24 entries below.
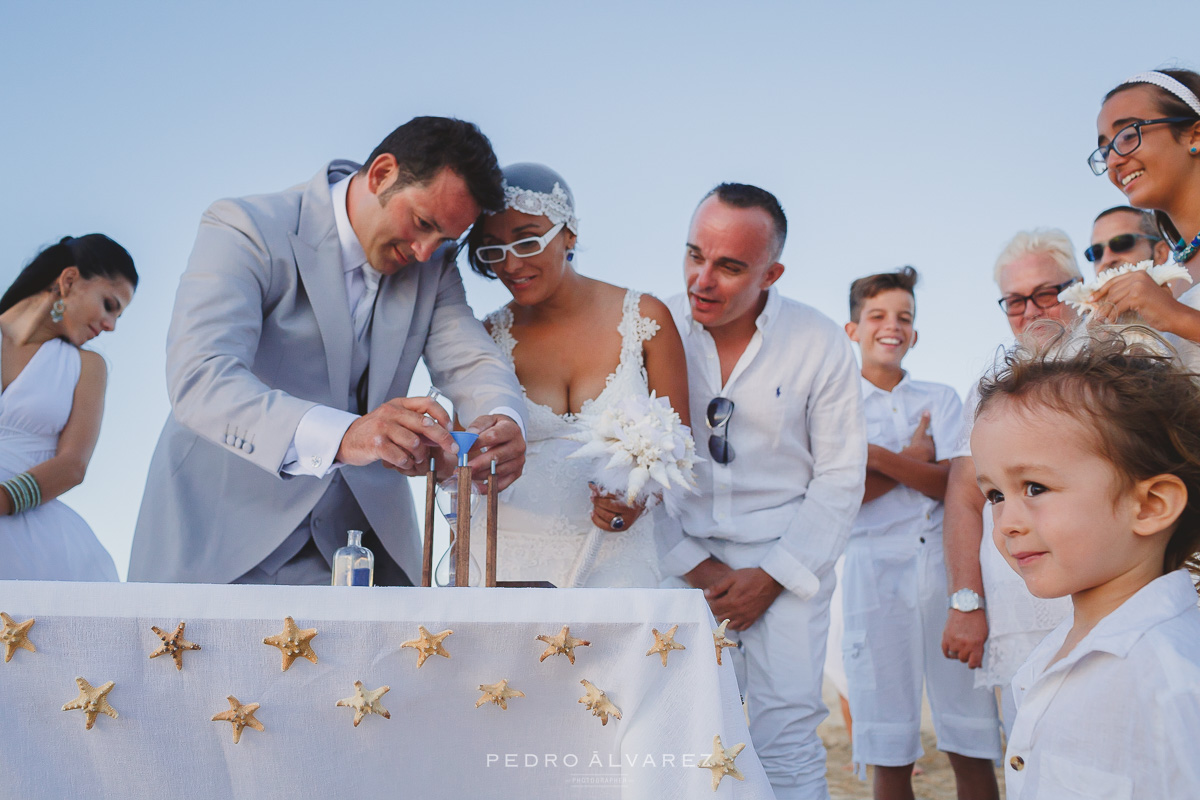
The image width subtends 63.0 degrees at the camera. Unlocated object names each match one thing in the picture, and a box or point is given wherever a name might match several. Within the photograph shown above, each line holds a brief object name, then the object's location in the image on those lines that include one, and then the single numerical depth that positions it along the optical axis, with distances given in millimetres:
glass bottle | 2268
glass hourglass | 2385
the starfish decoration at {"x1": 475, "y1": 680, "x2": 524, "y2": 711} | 1820
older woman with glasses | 3592
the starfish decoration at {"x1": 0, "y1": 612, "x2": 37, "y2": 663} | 1709
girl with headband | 2854
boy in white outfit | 4469
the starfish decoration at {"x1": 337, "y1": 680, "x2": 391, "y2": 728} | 1769
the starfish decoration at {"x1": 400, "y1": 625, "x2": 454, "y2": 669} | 1773
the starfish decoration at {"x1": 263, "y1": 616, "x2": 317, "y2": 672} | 1747
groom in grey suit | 2523
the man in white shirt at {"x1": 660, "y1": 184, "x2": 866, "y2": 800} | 3682
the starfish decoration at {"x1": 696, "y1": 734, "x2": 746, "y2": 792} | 1722
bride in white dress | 3377
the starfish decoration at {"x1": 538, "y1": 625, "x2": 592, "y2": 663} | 1805
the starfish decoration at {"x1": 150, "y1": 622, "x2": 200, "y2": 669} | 1736
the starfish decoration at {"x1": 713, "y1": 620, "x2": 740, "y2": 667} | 1850
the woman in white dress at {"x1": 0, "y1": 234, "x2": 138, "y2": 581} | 3676
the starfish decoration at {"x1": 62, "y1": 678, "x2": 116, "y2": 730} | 1721
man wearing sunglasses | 4230
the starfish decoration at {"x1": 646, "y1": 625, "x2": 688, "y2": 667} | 1820
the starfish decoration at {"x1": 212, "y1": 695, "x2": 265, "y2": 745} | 1749
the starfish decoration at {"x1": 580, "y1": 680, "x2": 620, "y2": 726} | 1829
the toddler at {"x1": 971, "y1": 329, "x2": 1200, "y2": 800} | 1562
